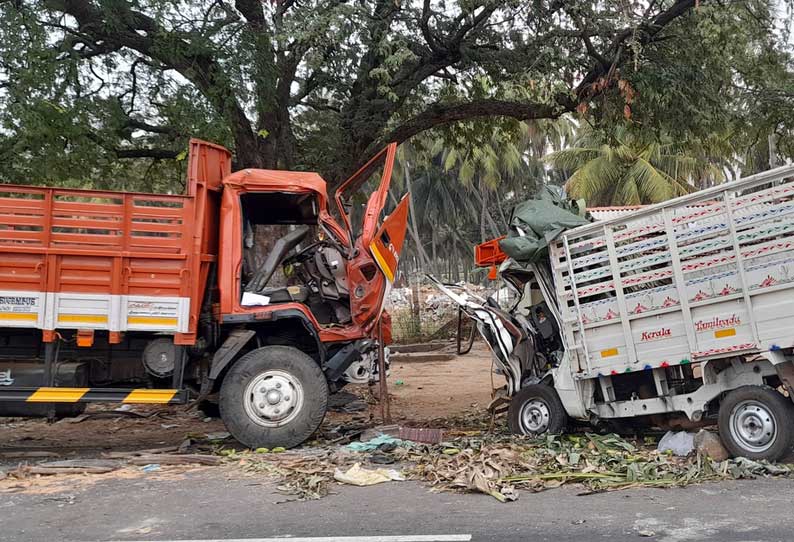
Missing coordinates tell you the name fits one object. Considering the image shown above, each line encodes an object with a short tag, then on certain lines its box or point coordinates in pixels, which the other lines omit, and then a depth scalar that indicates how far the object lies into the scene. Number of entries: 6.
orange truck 6.59
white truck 5.71
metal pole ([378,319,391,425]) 7.62
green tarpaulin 7.01
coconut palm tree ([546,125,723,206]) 25.76
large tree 9.19
